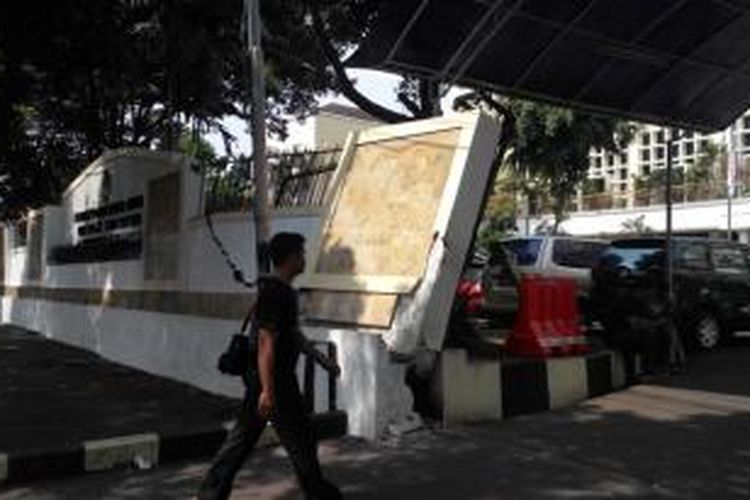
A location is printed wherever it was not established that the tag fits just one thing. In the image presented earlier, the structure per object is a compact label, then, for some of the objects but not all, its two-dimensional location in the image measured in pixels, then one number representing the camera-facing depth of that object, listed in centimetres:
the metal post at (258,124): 1150
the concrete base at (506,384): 1077
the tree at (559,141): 3784
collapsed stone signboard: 1093
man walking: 751
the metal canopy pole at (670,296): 1397
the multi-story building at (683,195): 5298
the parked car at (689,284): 1727
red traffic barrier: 1202
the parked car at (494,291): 2041
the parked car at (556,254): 2206
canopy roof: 1298
